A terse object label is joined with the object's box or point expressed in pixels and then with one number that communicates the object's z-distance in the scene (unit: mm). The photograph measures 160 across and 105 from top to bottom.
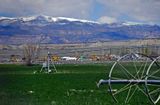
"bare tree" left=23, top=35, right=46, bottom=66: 111322
